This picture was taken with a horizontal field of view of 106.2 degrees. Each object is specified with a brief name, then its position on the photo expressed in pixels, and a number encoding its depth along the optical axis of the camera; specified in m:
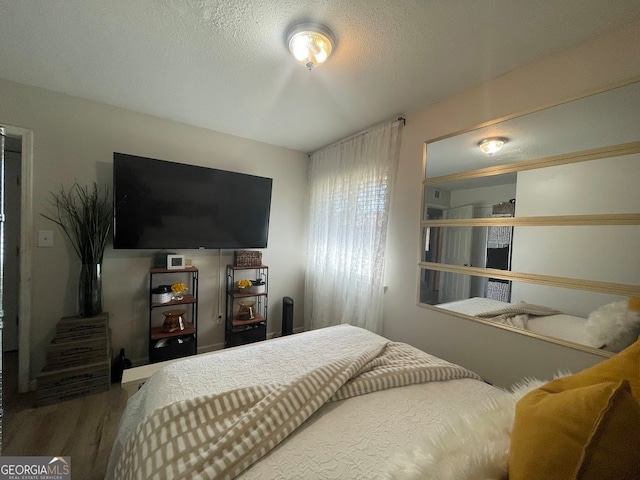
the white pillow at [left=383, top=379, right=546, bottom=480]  0.58
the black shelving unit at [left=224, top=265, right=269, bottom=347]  2.59
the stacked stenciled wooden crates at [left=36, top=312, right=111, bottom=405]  1.79
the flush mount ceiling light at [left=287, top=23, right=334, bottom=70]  1.30
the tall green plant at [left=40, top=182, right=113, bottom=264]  1.97
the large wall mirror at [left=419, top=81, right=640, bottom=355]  1.20
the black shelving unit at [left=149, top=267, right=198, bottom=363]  2.17
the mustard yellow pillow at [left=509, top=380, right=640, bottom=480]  0.44
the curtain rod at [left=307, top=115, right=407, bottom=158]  2.17
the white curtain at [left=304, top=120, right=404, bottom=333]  2.27
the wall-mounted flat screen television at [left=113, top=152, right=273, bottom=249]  2.08
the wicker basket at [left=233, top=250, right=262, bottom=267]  2.72
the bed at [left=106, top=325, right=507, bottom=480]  0.71
